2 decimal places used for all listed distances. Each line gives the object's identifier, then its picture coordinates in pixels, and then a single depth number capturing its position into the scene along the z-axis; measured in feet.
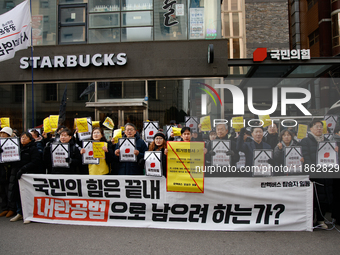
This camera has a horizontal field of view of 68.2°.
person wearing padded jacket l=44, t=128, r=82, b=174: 17.29
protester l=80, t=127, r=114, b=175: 17.27
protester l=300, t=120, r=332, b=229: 15.44
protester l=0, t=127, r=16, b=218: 18.03
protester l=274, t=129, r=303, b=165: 16.75
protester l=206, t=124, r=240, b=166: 16.40
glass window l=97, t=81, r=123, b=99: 38.14
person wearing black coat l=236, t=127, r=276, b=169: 17.57
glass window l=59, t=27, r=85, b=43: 38.96
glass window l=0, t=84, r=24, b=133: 39.06
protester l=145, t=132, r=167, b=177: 16.61
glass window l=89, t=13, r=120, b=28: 38.50
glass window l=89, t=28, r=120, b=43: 38.30
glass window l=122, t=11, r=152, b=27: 38.19
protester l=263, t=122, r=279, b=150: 21.95
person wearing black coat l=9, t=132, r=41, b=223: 17.16
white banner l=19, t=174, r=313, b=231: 14.61
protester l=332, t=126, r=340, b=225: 16.00
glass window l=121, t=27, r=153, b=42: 38.01
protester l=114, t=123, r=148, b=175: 17.18
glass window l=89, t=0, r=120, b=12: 38.73
